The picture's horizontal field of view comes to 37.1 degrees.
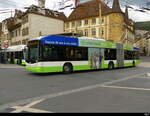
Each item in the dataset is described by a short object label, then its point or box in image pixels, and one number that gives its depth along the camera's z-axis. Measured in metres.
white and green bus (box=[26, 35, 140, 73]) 15.69
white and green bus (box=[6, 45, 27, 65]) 30.06
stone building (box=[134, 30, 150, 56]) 110.00
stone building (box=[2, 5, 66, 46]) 48.00
